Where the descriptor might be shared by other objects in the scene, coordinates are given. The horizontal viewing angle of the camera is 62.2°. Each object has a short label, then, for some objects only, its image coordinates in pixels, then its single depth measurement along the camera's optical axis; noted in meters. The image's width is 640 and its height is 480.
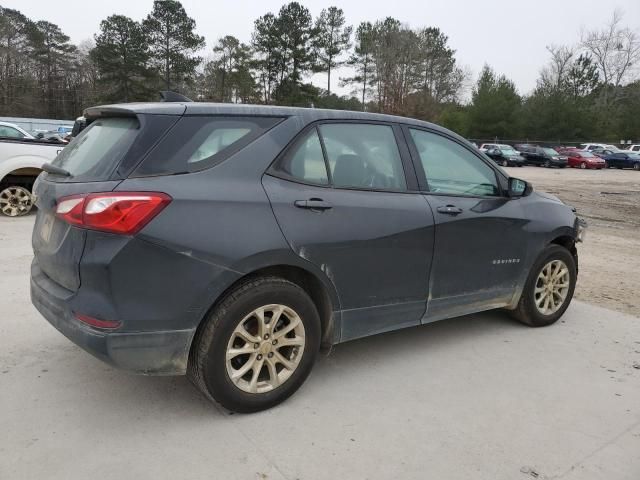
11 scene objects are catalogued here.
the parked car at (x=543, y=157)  39.75
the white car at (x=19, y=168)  8.80
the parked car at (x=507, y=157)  39.31
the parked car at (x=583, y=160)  38.53
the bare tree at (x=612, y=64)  69.06
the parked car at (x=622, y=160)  39.41
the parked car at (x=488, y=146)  41.41
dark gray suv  2.57
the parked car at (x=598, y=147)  43.67
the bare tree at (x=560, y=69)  67.71
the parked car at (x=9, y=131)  10.71
